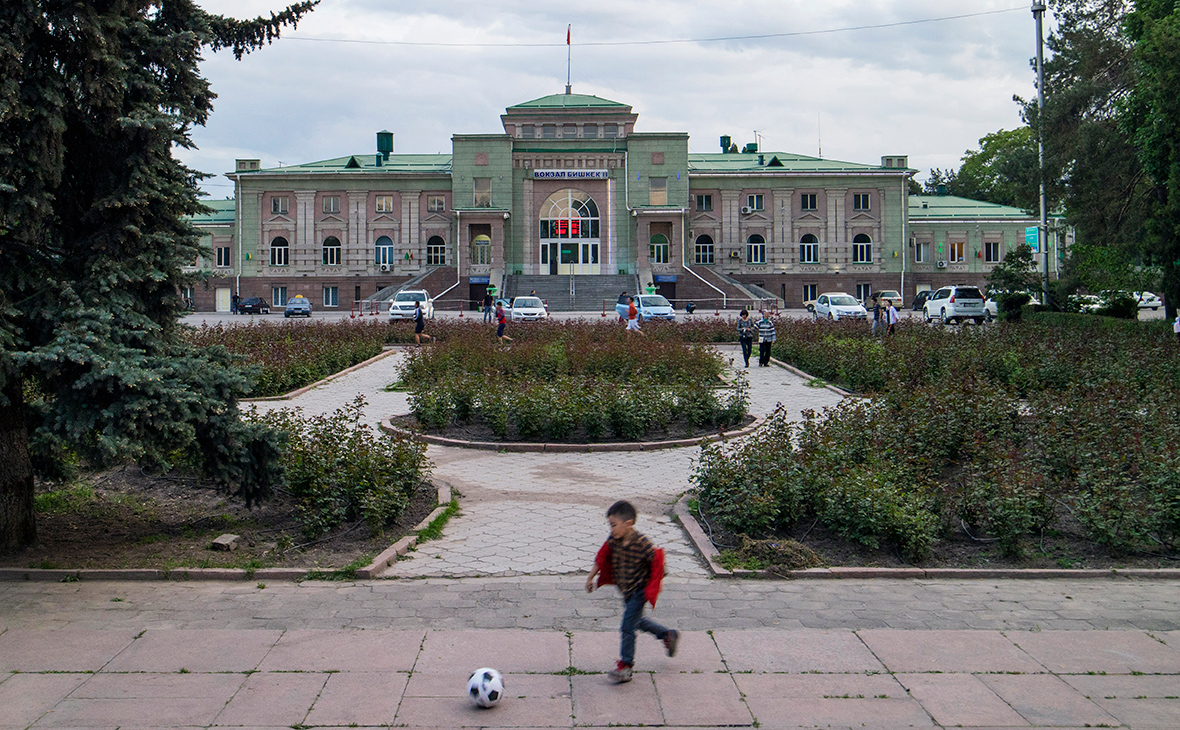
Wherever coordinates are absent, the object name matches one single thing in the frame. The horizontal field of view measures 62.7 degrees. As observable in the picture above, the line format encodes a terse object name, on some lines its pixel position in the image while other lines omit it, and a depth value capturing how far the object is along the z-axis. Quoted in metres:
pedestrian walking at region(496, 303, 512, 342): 28.07
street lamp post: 33.53
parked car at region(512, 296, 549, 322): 41.56
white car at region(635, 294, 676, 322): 41.34
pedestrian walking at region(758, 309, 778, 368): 24.61
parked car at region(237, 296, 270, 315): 60.44
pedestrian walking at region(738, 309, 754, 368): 25.50
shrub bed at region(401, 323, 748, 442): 13.78
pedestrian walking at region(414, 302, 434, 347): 29.08
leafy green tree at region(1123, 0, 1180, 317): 22.50
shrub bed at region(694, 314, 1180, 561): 8.38
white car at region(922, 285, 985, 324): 42.84
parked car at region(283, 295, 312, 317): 53.40
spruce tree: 7.36
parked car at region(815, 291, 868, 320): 43.03
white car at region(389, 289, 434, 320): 43.25
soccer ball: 5.27
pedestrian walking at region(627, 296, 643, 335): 29.42
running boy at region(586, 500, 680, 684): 5.77
